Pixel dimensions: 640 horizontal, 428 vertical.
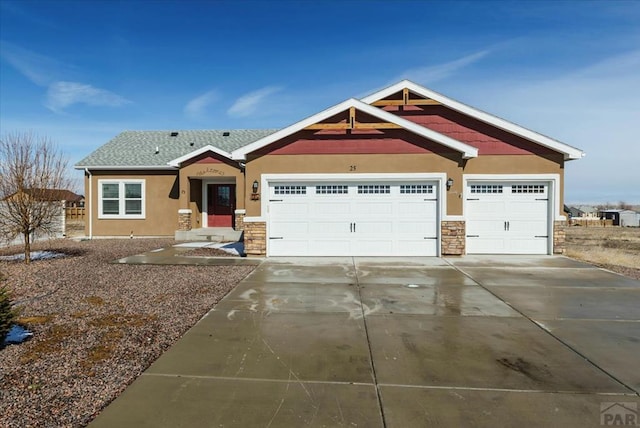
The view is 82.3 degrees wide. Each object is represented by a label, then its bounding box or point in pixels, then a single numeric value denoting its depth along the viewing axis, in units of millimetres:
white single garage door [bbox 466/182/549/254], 11750
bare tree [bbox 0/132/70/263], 9742
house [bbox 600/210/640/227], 47281
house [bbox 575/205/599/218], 63938
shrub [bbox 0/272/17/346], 4266
